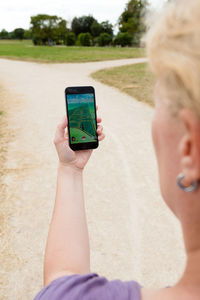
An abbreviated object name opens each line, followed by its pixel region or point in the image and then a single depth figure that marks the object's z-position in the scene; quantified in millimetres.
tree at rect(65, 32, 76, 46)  58381
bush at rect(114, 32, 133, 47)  48331
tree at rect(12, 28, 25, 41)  98125
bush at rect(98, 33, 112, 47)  52731
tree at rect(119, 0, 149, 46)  47562
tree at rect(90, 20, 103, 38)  58438
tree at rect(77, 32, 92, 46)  52625
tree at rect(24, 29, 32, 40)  87262
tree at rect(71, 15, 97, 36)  63656
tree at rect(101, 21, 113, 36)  58219
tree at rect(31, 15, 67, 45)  64688
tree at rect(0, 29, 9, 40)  104200
